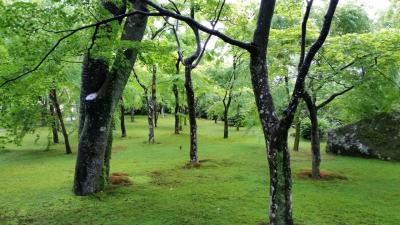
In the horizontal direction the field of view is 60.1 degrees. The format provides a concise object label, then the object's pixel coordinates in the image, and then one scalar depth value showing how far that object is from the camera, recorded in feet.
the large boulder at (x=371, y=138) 45.54
